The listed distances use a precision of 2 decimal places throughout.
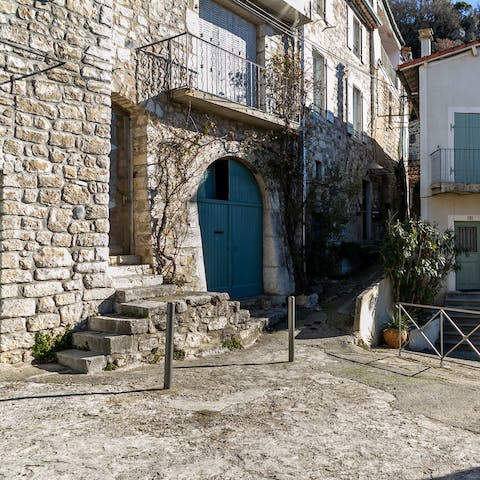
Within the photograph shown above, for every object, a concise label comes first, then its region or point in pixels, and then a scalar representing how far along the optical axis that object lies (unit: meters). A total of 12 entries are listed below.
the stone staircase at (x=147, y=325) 5.65
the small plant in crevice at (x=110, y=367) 5.54
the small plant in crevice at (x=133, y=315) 6.08
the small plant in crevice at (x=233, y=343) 6.95
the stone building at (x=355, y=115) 11.86
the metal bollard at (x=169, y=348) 4.81
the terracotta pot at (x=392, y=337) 8.83
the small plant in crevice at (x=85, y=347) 5.81
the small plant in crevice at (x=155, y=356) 5.99
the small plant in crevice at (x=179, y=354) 6.27
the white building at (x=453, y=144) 11.81
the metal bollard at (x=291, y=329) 6.23
